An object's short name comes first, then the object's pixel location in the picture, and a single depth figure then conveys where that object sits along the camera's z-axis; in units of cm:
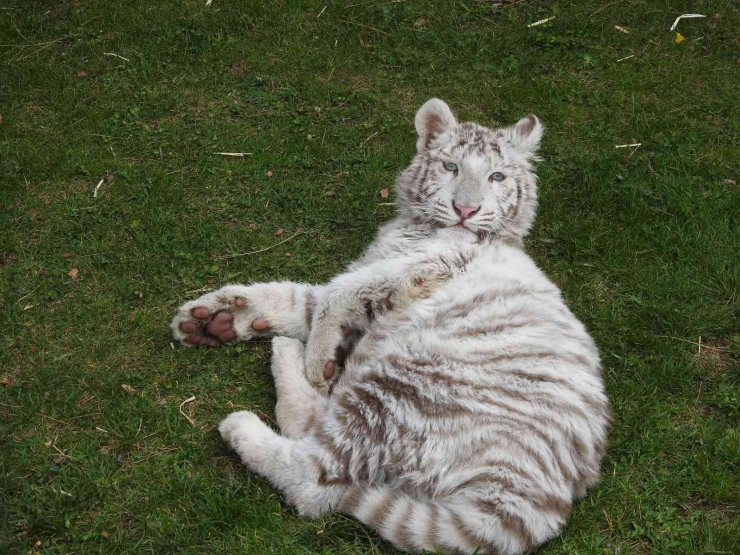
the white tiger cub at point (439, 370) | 320
